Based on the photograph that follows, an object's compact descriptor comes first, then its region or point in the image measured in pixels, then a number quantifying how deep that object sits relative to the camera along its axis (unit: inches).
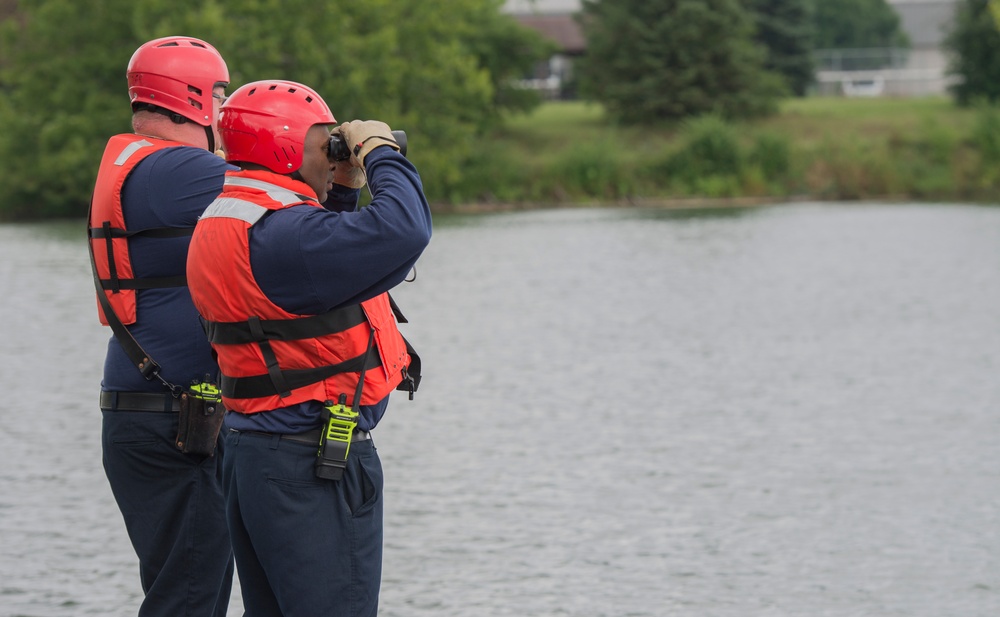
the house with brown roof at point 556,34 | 3275.1
